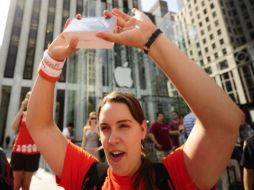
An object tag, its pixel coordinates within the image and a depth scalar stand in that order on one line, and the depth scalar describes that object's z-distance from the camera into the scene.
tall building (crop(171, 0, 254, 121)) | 45.75
